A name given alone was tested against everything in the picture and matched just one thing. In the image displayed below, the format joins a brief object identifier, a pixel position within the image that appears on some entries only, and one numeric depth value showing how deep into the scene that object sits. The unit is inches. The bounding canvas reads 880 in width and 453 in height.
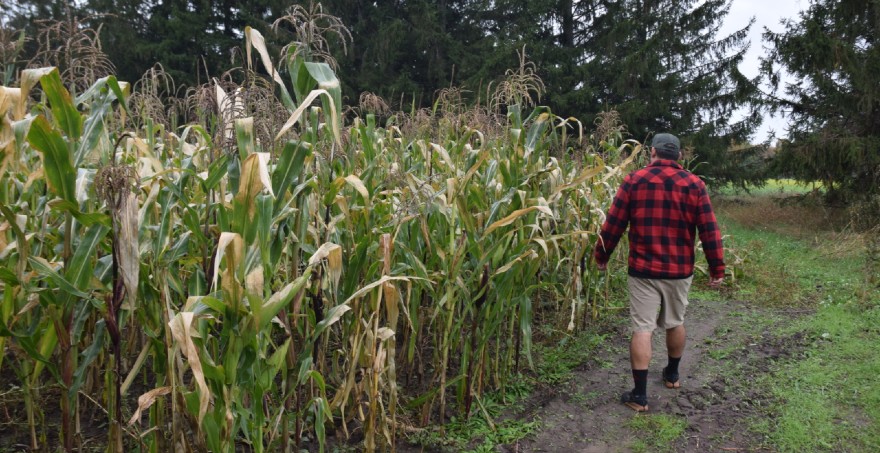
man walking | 135.0
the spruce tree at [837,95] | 398.0
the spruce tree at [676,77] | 591.2
